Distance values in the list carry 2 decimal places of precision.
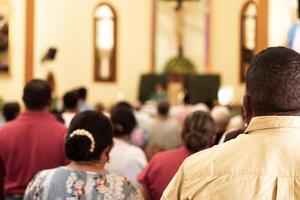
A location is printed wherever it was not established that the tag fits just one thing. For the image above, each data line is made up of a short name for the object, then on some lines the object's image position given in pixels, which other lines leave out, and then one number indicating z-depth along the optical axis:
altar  17.05
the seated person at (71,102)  6.51
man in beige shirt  2.07
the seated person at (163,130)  7.82
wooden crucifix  18.50
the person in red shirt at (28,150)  4.53
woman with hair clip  3.33
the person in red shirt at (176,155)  4.20
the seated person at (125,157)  4.72
